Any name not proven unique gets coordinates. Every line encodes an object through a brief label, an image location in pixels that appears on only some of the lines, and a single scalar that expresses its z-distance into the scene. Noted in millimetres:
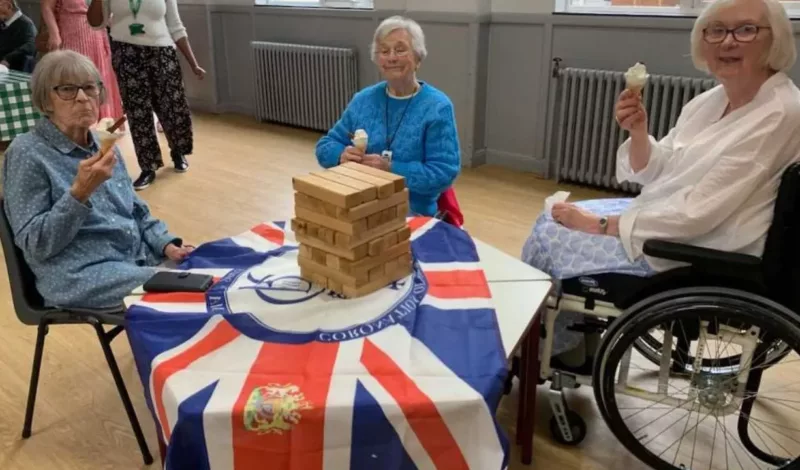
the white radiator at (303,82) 5320
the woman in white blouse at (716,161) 1544
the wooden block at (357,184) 1433
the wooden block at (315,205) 1436
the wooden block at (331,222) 1410
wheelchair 1493
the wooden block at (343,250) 1427
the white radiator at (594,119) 3752
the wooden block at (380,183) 1468
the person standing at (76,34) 4594
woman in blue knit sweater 2279
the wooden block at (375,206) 1406
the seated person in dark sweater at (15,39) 5496
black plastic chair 1714
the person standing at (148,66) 4031
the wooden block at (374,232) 1426
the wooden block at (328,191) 1398
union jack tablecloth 1138
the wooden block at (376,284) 1453
